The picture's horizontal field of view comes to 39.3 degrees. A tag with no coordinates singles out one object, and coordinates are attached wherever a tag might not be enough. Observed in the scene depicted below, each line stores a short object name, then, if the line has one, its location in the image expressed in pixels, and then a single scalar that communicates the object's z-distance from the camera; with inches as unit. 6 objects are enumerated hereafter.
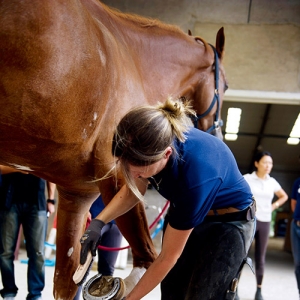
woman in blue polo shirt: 51.3
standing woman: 158.6
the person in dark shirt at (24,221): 119.7
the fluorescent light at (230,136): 398.3
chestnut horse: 59.8
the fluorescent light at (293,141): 397.1
